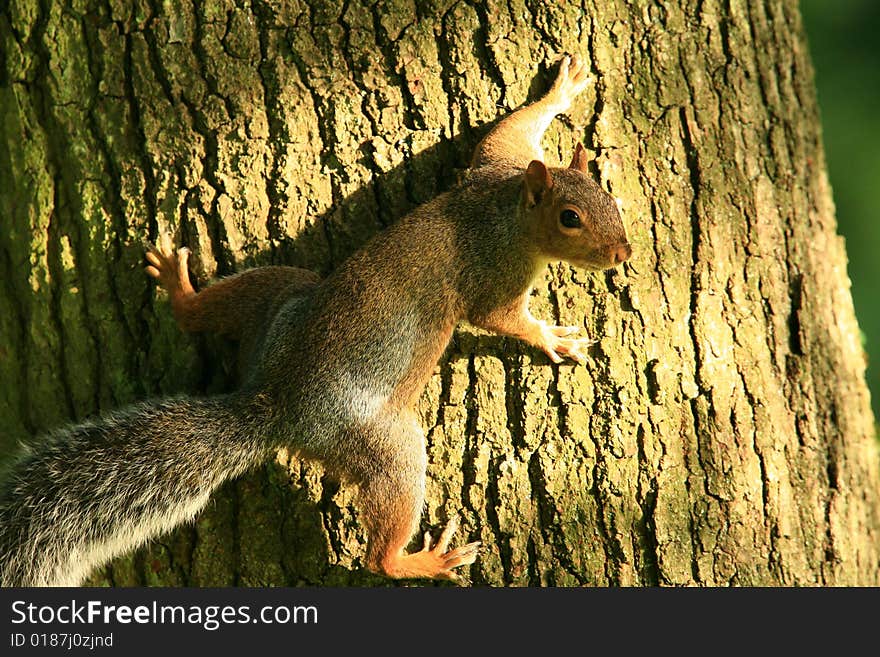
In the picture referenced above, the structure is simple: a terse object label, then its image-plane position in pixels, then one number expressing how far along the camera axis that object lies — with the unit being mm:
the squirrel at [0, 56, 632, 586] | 5879
